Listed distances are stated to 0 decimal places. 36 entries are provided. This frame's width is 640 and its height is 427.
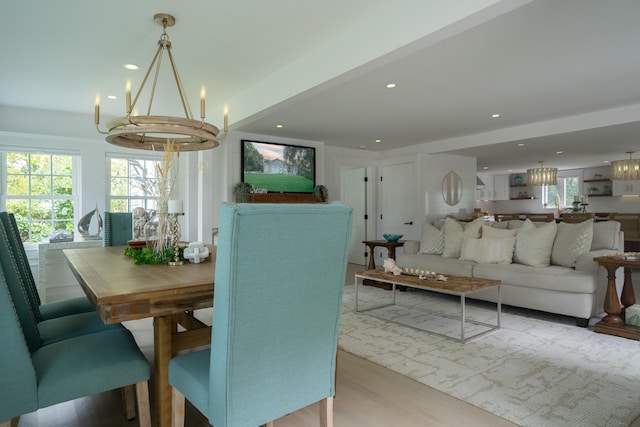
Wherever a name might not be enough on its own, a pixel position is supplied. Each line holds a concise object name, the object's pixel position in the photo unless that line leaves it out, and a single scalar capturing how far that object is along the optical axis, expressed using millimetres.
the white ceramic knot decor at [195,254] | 2248
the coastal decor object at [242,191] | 5488
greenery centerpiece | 2238
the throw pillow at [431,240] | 5137
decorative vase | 2291
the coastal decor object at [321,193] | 6359
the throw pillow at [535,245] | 4027
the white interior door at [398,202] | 7191
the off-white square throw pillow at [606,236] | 4031
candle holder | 2336
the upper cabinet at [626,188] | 8977
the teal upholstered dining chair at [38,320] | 1554
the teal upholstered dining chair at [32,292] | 2172
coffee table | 3113
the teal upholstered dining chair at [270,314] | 1153
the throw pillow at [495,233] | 4426
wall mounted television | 5824
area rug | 2035
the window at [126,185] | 5688
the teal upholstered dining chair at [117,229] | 3553
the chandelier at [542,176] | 7812
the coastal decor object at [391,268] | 3855
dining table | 1421
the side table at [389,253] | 5430
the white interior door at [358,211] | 7871
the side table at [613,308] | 3193
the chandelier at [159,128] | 2127
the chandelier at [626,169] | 6516
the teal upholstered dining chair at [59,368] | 1245
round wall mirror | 7293
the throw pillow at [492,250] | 4270
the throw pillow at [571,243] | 3814
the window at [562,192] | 10516
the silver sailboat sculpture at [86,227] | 4555
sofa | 3561
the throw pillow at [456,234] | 4804
